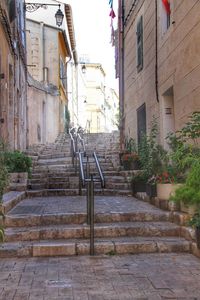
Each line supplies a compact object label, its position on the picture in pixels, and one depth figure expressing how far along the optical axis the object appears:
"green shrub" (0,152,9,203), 4.43
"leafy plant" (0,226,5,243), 3.81
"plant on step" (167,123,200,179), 4.92
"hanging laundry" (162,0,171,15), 7.58
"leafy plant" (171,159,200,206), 4.48
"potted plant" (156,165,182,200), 5.80
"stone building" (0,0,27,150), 8.69
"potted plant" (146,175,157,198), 6.50
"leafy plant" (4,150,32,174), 8.66
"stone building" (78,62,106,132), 37.53
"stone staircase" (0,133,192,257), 4.57
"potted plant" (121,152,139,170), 9.31
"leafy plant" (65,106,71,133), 21.63
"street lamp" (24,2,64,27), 13.99
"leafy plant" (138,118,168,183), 6.91
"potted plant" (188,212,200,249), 4.20
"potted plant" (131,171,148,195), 7.59
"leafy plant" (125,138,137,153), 10.15
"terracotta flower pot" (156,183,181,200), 5.67
